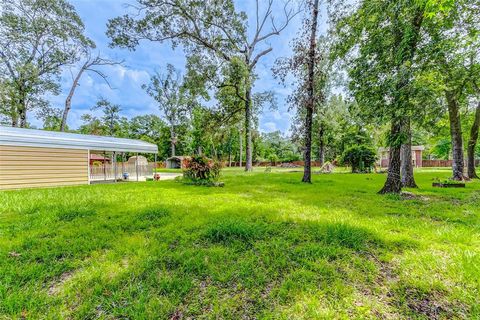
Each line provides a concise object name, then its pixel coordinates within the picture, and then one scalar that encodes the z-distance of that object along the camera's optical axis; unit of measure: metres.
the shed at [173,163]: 33.22
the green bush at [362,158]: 16.72
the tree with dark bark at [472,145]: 11.35
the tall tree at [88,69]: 18.41
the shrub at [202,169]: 8.43
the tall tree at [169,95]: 32.50
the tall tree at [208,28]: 14.95
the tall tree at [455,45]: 5.18
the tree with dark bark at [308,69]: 8.60
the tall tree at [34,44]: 15.75
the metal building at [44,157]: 7.91
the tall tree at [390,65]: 5.02
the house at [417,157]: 31.03
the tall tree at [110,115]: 34.56
